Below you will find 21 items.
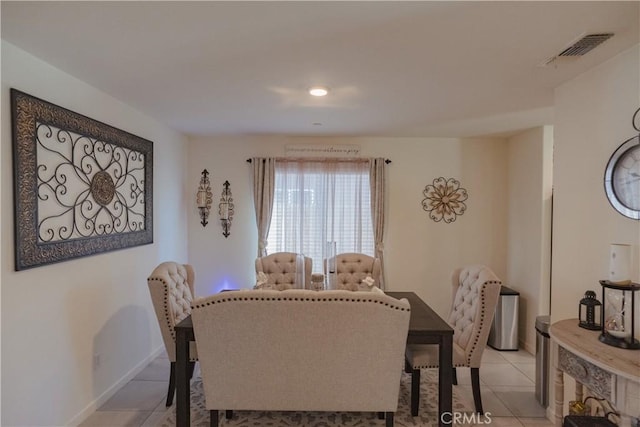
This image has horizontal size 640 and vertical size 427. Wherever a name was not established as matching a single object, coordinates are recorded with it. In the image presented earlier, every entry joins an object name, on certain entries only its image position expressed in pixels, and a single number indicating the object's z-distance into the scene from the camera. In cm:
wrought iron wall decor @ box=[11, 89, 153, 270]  197
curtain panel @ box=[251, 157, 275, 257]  427
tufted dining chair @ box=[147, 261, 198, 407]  248
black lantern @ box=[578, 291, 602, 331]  196
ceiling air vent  180
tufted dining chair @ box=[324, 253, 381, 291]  352
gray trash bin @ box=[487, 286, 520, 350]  385
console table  146
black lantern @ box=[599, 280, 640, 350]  171
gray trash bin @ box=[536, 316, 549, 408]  271
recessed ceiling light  256
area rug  246
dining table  204
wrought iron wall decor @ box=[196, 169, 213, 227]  427
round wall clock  187
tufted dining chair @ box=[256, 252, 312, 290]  350
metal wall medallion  440
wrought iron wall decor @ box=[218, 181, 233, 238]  435
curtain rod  432
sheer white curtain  432
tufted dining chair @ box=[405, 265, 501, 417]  242
